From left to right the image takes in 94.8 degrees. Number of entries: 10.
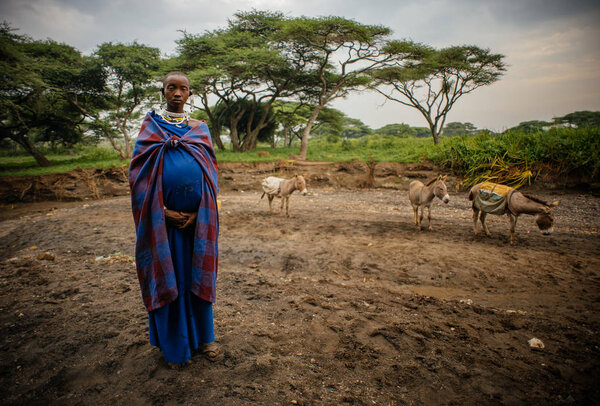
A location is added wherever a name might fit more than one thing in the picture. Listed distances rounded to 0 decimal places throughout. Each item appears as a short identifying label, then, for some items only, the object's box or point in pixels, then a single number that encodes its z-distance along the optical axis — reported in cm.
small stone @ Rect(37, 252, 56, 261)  481
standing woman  211
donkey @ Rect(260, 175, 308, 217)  840
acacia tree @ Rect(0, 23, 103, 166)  1319
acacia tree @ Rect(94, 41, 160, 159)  1694
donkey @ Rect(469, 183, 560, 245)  540
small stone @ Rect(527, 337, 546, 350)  261
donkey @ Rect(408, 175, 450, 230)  634
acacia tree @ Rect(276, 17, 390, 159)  1508
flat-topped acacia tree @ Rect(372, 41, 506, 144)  1638
